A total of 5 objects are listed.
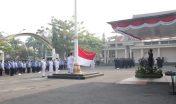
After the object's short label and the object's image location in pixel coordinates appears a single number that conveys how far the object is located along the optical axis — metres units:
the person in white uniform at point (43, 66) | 11.99
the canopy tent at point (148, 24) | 6.67
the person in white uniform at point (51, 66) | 12.81
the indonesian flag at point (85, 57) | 10.67
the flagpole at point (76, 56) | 10.38
